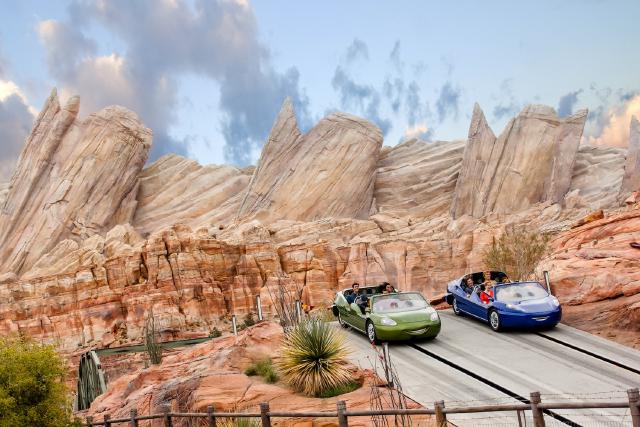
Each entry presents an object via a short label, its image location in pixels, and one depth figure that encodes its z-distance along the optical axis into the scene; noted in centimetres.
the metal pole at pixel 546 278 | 1927
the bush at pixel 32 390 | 1712
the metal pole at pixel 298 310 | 1815
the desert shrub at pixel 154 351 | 2208
